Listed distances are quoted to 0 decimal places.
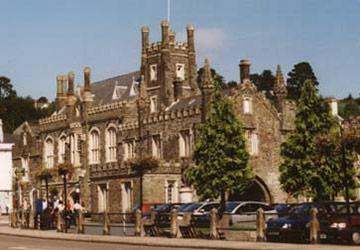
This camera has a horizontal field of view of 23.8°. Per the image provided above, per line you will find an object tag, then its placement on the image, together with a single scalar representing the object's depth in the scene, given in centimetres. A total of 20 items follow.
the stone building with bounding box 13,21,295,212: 6125
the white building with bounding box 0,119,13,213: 8731
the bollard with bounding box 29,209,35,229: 4866
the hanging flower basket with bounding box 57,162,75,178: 4986
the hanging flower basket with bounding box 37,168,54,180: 5762
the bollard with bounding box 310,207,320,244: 2945
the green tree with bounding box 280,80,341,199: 5203
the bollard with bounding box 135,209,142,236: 3750
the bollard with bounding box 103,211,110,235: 3947
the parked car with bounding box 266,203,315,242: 3086
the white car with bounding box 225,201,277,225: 3853
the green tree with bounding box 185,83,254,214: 5356
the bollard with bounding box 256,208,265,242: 3161
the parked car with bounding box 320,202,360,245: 2903
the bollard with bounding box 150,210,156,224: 3800
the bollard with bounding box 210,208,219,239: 3369
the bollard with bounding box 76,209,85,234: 4190
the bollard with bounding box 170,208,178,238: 3559
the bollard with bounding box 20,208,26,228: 4994
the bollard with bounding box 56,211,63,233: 4411
